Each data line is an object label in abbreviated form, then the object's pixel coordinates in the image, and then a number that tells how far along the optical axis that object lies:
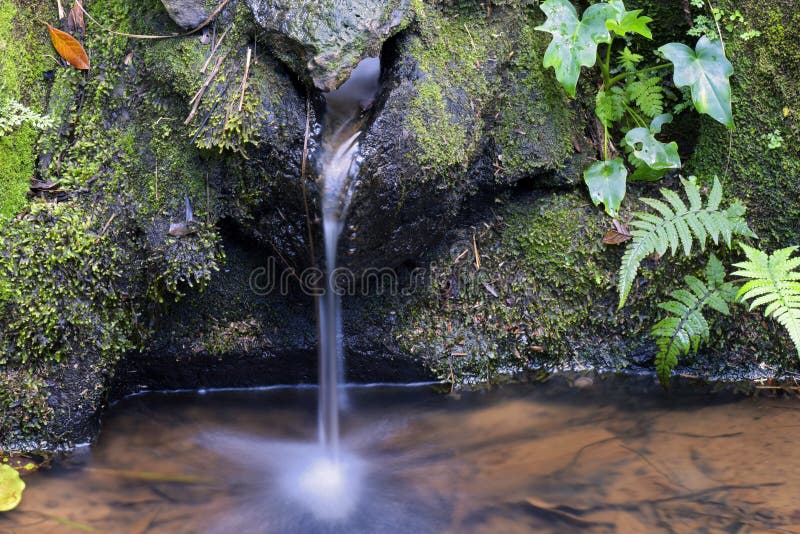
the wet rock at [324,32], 3.09
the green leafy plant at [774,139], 3.78
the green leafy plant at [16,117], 3.32
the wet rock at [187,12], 3.33
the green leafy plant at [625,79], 3.52
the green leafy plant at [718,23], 3.75
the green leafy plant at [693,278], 3.44
